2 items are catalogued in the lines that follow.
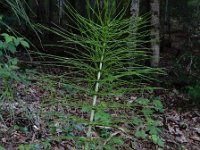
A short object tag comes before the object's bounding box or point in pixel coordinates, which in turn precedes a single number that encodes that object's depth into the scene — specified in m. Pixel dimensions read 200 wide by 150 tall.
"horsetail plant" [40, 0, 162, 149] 1.49
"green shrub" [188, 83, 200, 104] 5.14
